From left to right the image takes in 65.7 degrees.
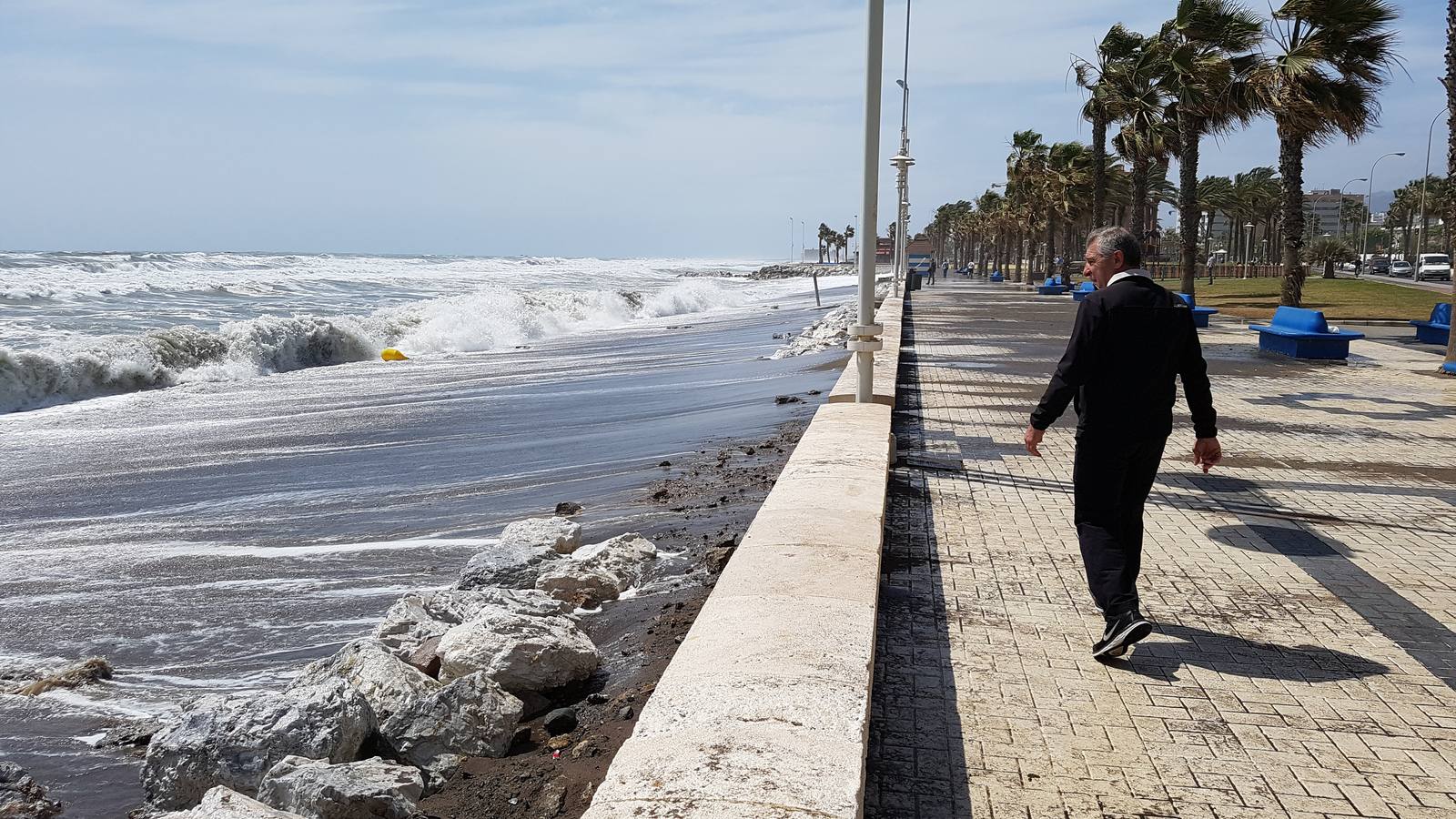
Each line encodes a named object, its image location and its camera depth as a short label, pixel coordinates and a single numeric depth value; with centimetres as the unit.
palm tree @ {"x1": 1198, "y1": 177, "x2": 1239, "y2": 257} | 7106
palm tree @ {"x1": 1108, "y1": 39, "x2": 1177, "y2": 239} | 3409
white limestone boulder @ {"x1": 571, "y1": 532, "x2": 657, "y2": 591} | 638
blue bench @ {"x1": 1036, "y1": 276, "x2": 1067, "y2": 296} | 4790
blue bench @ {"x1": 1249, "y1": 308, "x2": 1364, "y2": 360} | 1711
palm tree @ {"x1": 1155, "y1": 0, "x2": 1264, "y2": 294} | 2684
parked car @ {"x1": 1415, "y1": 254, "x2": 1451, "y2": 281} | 6662
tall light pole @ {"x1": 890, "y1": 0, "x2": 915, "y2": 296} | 3400
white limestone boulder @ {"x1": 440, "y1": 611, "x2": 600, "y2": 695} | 465
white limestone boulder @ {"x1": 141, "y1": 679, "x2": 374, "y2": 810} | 389
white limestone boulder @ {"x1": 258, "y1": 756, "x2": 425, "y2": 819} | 349
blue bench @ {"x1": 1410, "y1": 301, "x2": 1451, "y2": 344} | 1975
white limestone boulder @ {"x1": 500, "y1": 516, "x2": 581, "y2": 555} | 678
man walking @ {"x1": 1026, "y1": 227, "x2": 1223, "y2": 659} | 432
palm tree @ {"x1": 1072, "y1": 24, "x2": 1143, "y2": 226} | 3884
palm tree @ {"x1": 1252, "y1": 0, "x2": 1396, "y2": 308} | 2236
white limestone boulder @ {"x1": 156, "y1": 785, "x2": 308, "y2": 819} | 321
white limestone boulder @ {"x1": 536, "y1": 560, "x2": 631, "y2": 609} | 604
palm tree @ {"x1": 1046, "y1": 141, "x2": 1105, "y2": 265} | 5534
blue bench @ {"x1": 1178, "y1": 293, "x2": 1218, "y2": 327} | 2386
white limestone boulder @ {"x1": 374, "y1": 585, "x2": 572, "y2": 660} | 535
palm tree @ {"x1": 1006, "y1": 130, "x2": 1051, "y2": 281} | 6328
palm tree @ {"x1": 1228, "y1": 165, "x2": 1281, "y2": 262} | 7662
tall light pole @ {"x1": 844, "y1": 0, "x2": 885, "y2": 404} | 841
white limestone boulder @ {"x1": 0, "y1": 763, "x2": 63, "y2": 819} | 400
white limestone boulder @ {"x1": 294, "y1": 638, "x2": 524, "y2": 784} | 416
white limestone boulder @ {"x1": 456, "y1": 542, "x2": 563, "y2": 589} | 622
